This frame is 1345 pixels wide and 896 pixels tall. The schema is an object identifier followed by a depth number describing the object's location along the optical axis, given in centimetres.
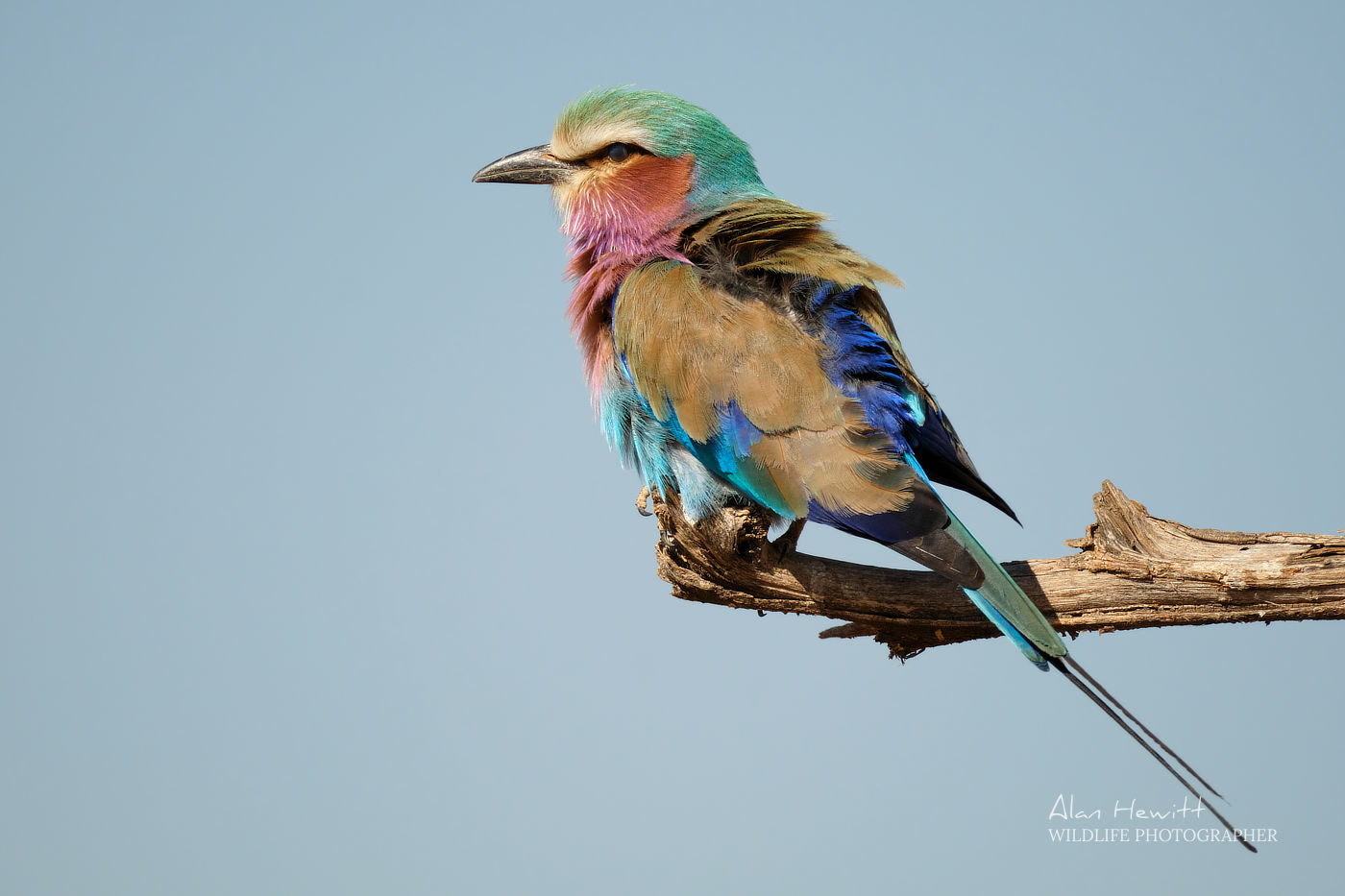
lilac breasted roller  618
